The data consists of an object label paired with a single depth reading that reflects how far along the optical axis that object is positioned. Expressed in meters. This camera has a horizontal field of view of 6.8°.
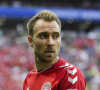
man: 3.88
